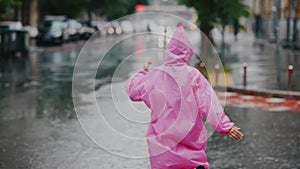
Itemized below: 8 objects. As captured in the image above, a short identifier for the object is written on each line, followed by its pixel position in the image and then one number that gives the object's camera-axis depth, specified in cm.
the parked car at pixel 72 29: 4251
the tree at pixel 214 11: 1894
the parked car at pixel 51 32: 3872
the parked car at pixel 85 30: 4894
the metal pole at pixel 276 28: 1925
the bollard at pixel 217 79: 1476
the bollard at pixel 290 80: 1376
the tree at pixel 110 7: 5897
